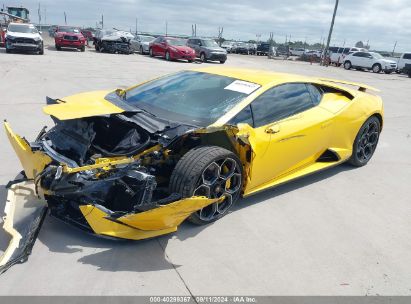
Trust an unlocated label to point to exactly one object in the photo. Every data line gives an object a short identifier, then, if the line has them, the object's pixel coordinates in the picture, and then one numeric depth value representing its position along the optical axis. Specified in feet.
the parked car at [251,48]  140.26
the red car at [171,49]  73.87
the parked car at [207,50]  79.71
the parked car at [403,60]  93.91
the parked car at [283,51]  146.56
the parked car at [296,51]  166.61
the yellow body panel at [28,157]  10.87
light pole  113.18
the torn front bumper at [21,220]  9.34
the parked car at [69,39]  77.94
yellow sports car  10.02
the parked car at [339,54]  113.80
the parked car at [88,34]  129.59
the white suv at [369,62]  91.61
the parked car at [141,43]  87.92
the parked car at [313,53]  133.89
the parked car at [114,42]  80.53
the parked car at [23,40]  60.61
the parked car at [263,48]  140.36
